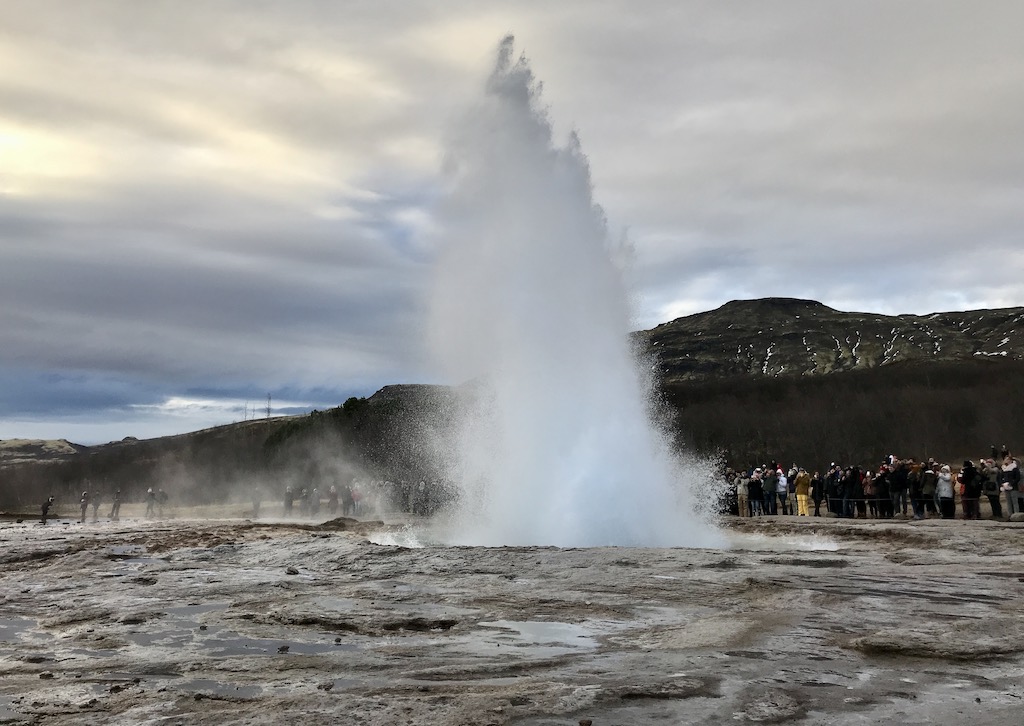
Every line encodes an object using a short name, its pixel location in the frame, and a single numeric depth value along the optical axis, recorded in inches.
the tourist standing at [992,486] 831.1
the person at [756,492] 1097.4
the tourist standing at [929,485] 863.7
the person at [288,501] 1487.5
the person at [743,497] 1141.0
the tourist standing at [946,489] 846.5
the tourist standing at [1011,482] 806.5
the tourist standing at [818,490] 1029.2
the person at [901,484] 897.5
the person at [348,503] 1360.7
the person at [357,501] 1427.2
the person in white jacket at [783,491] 1096.8
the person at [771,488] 1085.8
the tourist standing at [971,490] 838.5
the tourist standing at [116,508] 1577.3
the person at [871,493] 942.4
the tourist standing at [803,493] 1048.2
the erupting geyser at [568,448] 705.0
